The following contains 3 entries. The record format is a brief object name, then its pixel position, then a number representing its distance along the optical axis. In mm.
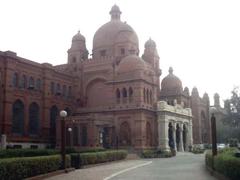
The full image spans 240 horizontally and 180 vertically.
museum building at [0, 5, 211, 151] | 35097
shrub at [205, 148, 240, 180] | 11699
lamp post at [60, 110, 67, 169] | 16959
